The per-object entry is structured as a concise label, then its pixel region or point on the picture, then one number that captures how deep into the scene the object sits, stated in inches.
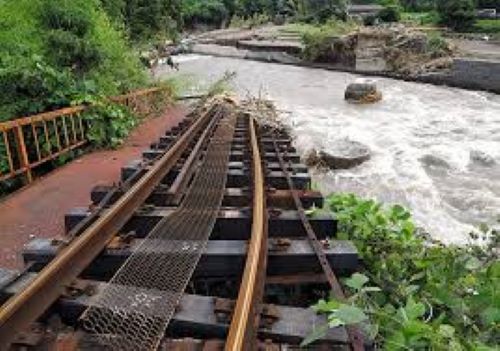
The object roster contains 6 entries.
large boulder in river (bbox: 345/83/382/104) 707.4
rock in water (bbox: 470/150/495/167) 419.8
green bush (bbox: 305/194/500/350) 109.9
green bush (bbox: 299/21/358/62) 1192.2
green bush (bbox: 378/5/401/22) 1990.4
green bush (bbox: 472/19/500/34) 1723.2
